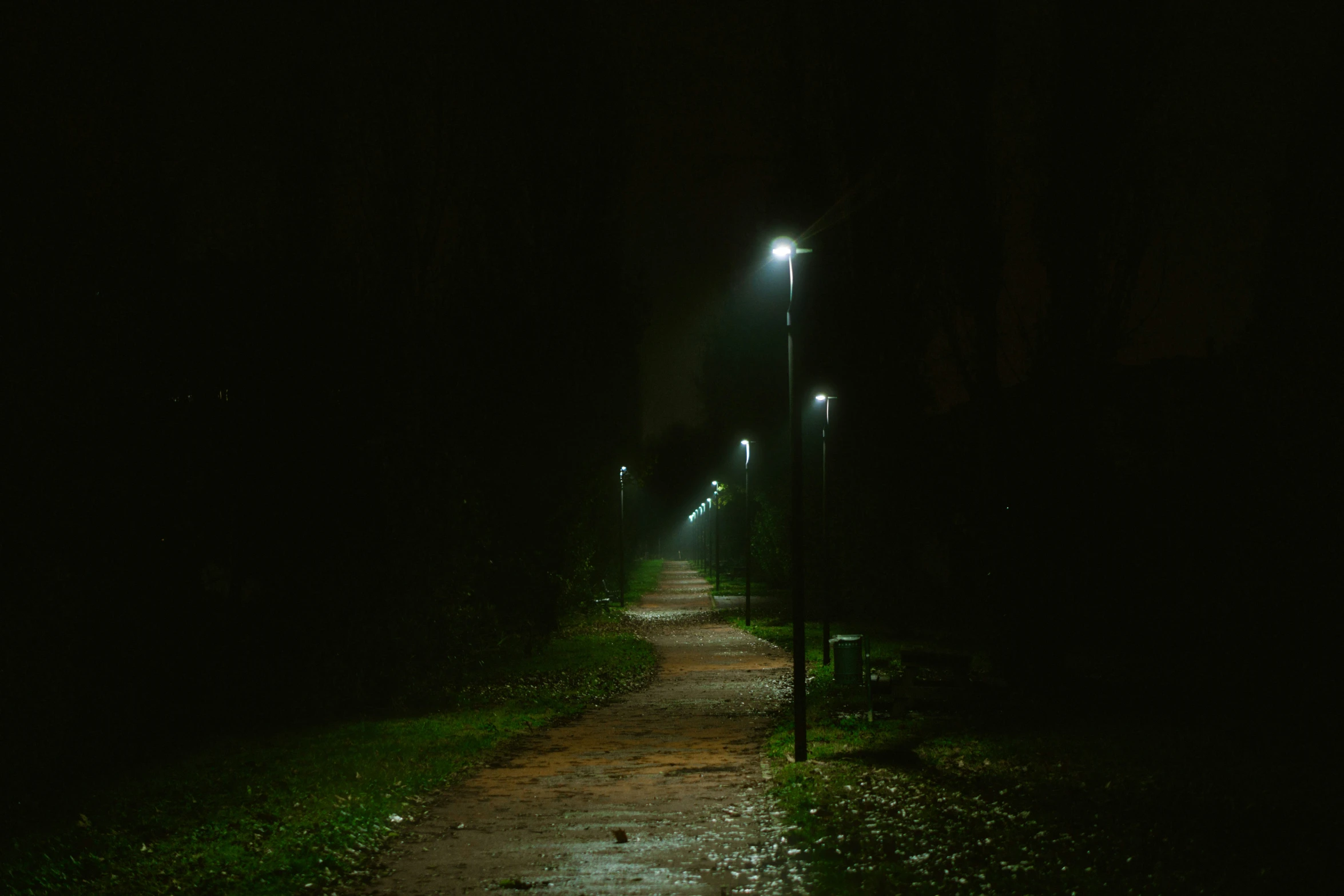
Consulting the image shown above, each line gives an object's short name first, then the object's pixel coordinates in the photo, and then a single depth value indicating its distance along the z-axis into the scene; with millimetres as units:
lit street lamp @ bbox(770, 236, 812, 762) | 13031
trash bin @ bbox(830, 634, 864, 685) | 19656
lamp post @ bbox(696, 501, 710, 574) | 103375
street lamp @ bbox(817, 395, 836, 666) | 24875
